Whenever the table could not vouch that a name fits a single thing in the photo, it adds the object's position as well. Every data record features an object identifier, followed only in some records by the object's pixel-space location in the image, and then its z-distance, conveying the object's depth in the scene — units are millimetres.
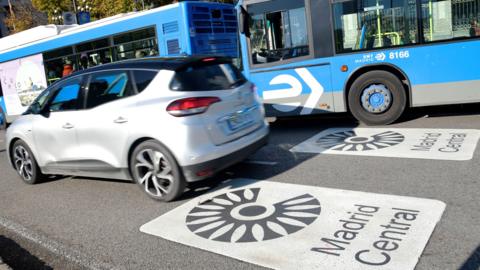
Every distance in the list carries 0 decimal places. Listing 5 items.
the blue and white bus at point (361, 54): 7160
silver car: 4848
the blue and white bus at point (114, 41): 10000
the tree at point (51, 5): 28962
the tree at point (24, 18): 33688
